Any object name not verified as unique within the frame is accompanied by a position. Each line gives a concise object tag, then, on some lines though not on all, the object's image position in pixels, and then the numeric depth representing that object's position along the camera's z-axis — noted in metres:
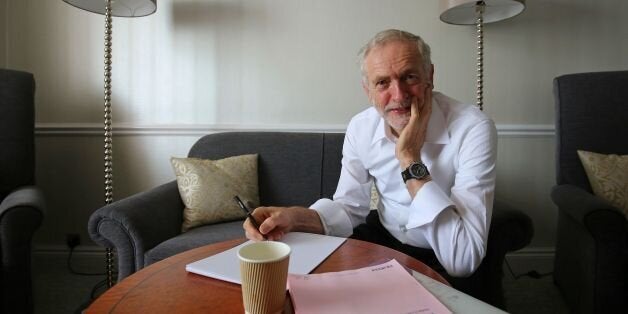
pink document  0.53
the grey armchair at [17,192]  1.28
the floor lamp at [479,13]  1.80
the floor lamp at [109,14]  1.75
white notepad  0.68
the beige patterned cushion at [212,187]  1.66
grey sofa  1.18
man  0.88
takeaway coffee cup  0.50
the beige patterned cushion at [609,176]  1.55
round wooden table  0.58
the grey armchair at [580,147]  1.43
